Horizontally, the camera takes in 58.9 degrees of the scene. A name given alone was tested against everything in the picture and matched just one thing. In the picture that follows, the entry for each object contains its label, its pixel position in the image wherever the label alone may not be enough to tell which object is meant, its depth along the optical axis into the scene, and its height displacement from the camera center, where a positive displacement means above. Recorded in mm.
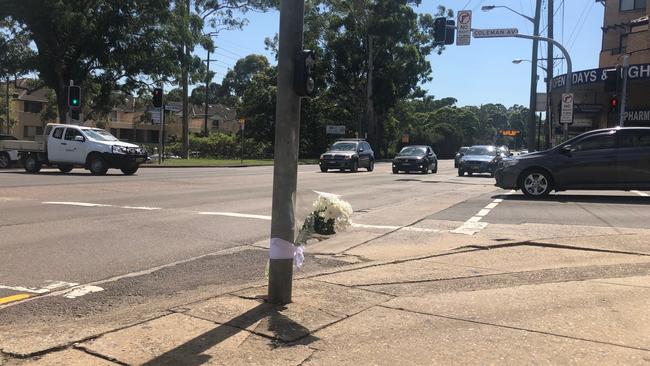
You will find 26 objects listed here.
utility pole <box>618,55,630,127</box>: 22219 +3005
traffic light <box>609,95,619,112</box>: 22562 +2341
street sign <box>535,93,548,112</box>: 29011 +2987
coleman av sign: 22906 +5080
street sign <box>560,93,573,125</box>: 22156 +2027
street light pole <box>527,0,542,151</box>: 31191 +4900
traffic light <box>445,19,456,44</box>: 23609 +5151
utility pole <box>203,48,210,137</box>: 40825 +5133
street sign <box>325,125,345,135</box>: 56656 +2193
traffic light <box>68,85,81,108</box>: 26125 +2083
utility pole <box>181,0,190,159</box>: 35938 +4736
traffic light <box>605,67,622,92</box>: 21469 +3140
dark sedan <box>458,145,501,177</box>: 27391 -219
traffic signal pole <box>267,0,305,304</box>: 4699 -65
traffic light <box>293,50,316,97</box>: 4680 +631
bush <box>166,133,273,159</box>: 56906 -67
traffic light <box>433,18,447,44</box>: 23384 +5135
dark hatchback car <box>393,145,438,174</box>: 29203 -283
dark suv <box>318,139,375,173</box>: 29312 -209
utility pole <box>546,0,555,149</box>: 29170 +5160
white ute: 21594 -295
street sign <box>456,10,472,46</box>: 23688 +5242
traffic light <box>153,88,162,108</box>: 32562 +2656
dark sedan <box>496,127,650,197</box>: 13680 -13
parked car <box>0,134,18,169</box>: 25297 -822
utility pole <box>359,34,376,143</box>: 54350 +5674
